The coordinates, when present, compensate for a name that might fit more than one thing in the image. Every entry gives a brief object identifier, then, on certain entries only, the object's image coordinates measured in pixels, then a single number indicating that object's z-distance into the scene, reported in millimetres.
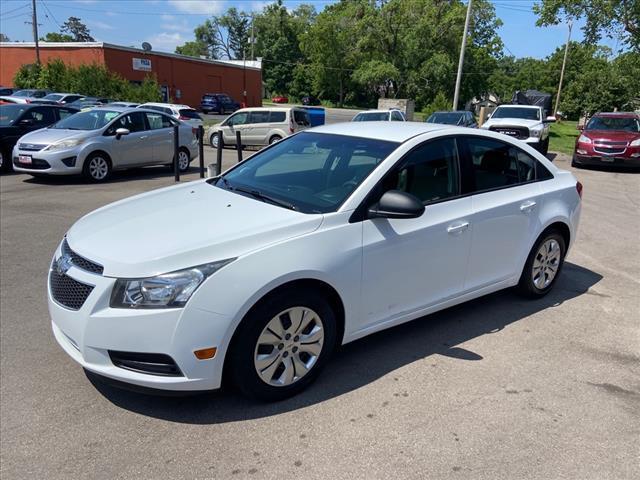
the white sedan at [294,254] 2857
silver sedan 10891
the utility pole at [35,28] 38638
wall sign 41031
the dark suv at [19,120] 12484
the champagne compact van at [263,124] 19359
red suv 15102
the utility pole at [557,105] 53938
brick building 39406
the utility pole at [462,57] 25391
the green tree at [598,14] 22631
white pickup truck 16656
